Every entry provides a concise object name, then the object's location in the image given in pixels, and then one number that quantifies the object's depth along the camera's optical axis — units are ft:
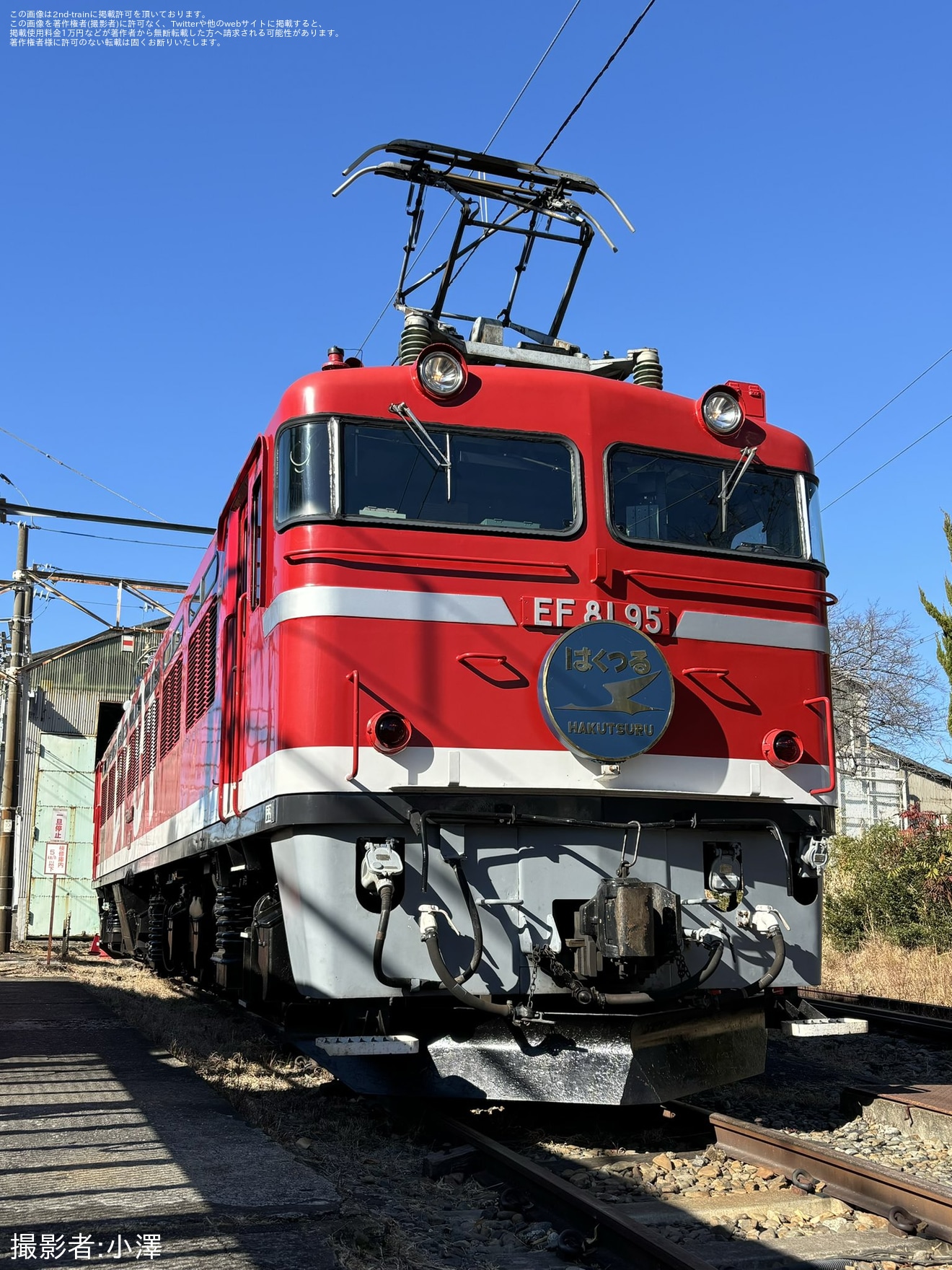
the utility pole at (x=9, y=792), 70.28
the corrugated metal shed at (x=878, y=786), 108.78
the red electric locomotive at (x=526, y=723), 18.47
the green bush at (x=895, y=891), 53.36
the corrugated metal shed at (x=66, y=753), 91.86
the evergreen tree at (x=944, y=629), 49.67
